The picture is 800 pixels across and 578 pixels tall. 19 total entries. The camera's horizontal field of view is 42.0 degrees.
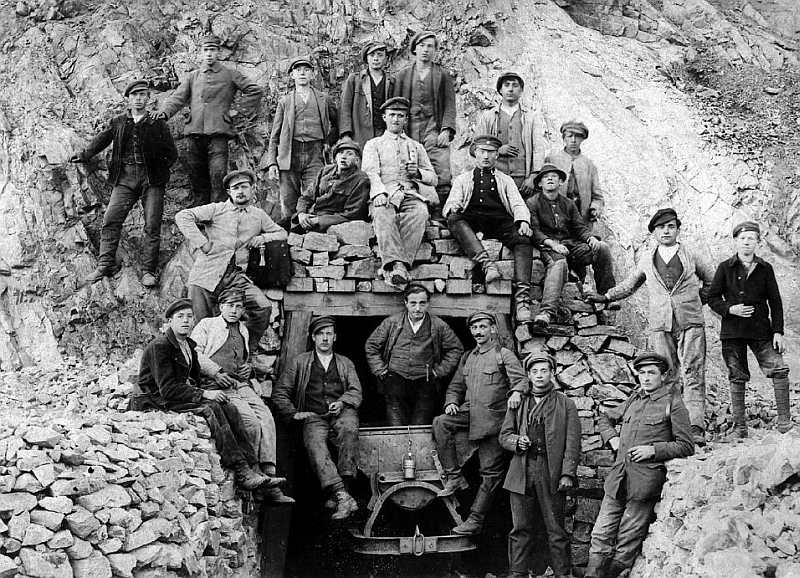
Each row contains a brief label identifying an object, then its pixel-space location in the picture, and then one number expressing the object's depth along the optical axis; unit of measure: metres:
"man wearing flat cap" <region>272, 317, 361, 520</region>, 10.62
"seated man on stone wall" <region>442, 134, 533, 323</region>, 11.57
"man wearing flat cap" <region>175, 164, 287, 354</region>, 10.97
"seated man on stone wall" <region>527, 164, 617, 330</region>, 11.64
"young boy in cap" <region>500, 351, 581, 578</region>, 9.98
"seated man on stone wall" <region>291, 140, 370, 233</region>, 11.92
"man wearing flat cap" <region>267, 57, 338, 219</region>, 12.89
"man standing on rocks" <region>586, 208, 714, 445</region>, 10.31
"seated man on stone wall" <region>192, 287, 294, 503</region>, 9.85
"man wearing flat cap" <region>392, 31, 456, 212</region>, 13.05
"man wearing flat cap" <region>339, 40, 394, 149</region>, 13.08
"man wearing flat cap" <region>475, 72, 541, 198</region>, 12.54
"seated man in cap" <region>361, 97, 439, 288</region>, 11.48
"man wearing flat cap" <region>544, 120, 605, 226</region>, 12.37
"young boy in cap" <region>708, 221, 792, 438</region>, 9.83
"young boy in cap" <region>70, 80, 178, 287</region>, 12.51
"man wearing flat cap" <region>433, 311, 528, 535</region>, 10.55
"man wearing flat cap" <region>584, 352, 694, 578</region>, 9.16
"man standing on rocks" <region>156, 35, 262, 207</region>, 13.15
